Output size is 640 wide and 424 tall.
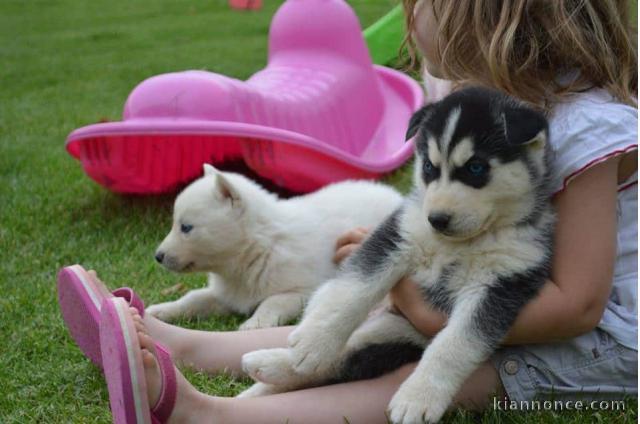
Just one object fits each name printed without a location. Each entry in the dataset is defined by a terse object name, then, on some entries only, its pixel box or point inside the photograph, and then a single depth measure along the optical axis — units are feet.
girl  8.24
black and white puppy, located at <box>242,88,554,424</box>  7.82
